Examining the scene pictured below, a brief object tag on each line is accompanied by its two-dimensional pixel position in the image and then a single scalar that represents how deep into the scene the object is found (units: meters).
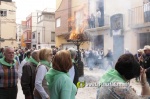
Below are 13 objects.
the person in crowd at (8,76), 2.20
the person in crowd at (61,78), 1.39
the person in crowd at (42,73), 1.94
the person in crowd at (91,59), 9.54
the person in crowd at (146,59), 3.25
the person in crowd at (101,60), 9.39
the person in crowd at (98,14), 10.13
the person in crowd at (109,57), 8.63
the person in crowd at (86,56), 9.75
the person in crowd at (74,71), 2.54
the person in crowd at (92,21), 10.84
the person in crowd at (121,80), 1.04
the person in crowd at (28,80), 2.18
